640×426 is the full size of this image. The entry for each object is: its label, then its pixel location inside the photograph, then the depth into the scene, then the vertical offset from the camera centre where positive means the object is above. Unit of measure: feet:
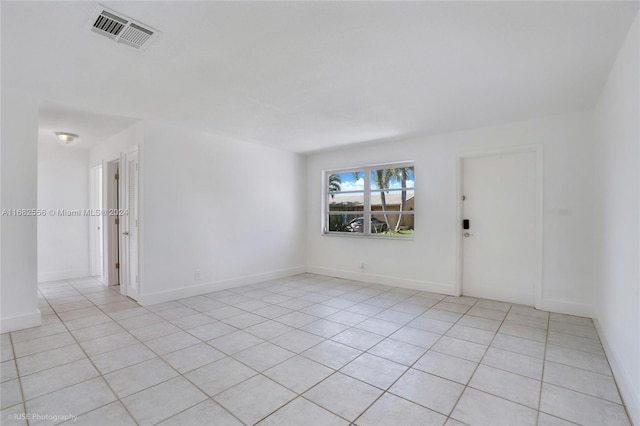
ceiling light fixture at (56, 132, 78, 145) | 15.66 +3.84
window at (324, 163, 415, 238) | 17.61 +0.61
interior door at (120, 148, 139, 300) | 14.30 -0.78
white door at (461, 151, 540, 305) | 13.76 -0.79
